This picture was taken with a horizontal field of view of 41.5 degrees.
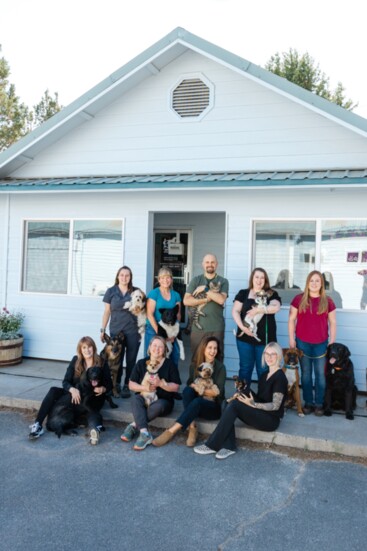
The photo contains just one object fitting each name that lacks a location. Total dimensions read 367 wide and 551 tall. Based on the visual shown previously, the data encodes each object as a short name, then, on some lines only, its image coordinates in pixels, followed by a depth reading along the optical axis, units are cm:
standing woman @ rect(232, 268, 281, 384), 549
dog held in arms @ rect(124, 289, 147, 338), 579
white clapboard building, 644
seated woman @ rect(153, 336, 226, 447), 467
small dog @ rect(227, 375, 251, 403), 459
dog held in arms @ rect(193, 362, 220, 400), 484
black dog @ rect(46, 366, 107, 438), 488
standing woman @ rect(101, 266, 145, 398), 589
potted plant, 724
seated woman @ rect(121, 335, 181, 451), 477
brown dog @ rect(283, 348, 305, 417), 512
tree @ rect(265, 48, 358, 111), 2416
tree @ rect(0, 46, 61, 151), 2522
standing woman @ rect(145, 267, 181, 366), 563
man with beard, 557
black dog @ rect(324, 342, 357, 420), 505
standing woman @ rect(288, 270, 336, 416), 526
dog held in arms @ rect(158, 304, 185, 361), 560
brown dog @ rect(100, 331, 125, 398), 574
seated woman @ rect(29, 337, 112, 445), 482
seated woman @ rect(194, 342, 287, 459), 446
